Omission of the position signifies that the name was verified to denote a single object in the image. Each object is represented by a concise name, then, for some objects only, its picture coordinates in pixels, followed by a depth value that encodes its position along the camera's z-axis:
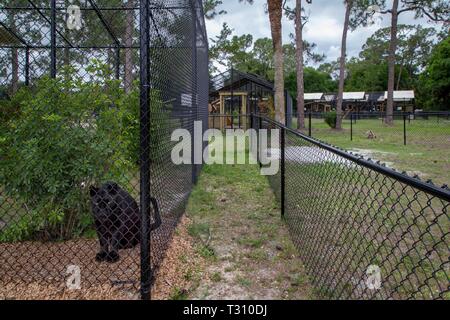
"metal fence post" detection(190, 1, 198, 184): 5.44
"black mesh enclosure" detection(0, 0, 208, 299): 2.53
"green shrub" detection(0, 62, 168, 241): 2.90
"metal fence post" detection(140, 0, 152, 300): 2.33
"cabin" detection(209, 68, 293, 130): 18.09
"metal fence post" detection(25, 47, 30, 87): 6.48
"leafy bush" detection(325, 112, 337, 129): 20.49
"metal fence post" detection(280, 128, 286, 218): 4.28
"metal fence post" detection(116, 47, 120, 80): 7.28
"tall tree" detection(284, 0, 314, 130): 18.02
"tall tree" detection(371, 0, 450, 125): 22.22
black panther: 2.82
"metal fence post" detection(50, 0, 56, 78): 4.39
